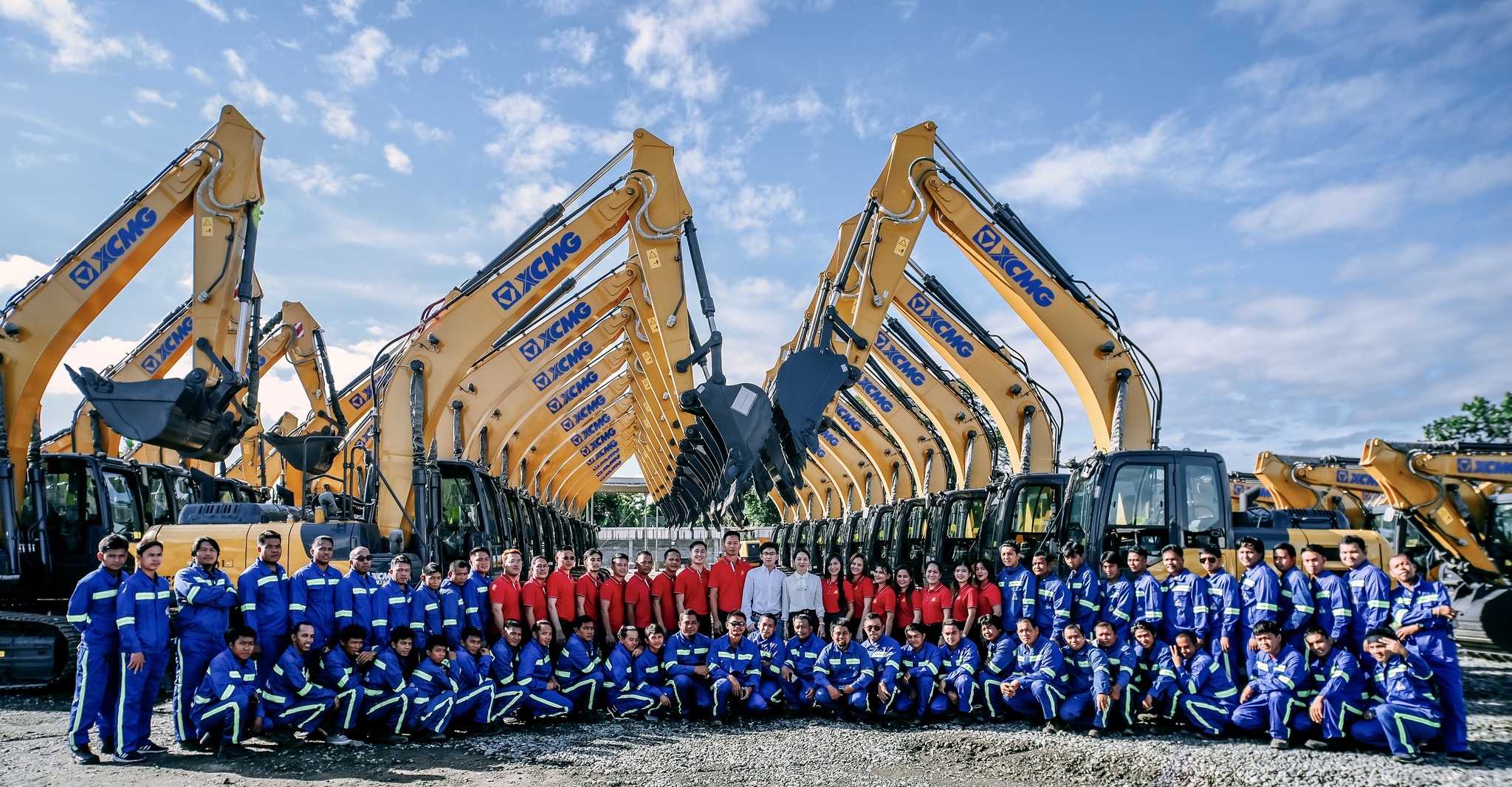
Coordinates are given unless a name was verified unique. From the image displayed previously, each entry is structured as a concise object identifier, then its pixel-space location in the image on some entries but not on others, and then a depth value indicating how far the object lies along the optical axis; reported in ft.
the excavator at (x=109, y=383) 28.14
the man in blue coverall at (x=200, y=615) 21.79
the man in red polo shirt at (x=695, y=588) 28.73
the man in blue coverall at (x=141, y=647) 20.70
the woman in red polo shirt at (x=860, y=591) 29.40
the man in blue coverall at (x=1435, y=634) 20.21
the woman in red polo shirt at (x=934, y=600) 27.81
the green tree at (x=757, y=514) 185.78
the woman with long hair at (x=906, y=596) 28.86
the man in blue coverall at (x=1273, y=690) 21.40
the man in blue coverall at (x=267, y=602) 22.67
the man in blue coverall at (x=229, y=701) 21.02
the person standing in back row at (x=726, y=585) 28.84
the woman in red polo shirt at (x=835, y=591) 29.50
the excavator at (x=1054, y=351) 27.91
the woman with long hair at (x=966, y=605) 26.71
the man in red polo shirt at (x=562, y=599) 26.78
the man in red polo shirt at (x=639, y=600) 28.37
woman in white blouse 28.71
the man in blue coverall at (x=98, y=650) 20.66
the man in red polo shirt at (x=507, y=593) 26.23
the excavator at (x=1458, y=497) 44.83
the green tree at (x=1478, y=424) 123.65
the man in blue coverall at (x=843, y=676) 24.84
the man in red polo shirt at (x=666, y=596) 28.45
